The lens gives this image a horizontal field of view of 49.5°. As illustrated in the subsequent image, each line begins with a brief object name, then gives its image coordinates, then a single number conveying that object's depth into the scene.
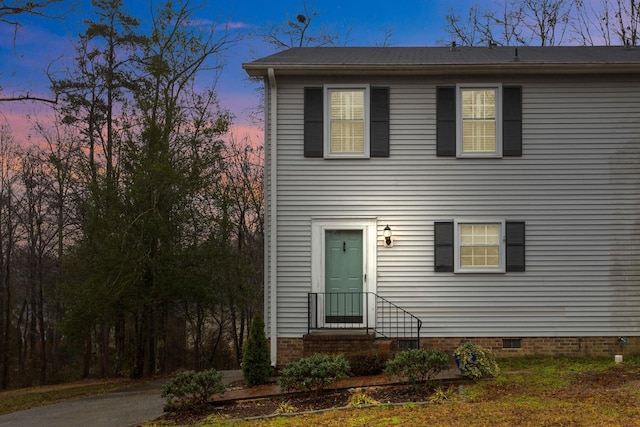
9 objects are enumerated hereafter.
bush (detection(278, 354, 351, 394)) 10.15
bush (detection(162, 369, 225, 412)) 10.12
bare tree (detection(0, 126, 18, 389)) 24.25
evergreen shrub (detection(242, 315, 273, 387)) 11.74
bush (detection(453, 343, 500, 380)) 10.74
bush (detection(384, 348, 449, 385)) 10.21
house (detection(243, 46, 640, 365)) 12.96
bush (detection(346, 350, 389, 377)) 11.66
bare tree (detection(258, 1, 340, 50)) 24.75
